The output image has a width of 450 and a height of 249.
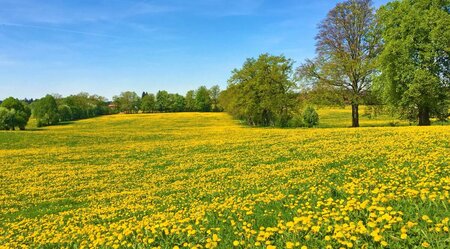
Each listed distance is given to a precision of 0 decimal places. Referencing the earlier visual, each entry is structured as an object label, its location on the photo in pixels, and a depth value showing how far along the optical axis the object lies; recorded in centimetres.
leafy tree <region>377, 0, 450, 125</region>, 3045
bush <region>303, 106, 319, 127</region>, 5499
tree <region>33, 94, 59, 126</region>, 10038
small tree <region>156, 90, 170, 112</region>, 15312
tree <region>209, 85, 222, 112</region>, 14940
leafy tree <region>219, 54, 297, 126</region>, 5903
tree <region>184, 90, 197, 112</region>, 14976
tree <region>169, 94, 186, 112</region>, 15212
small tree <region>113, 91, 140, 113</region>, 16225
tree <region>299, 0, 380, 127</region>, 4059
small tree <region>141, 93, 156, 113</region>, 15212
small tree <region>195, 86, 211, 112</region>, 14638
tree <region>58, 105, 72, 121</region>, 11382
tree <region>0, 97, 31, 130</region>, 7200
